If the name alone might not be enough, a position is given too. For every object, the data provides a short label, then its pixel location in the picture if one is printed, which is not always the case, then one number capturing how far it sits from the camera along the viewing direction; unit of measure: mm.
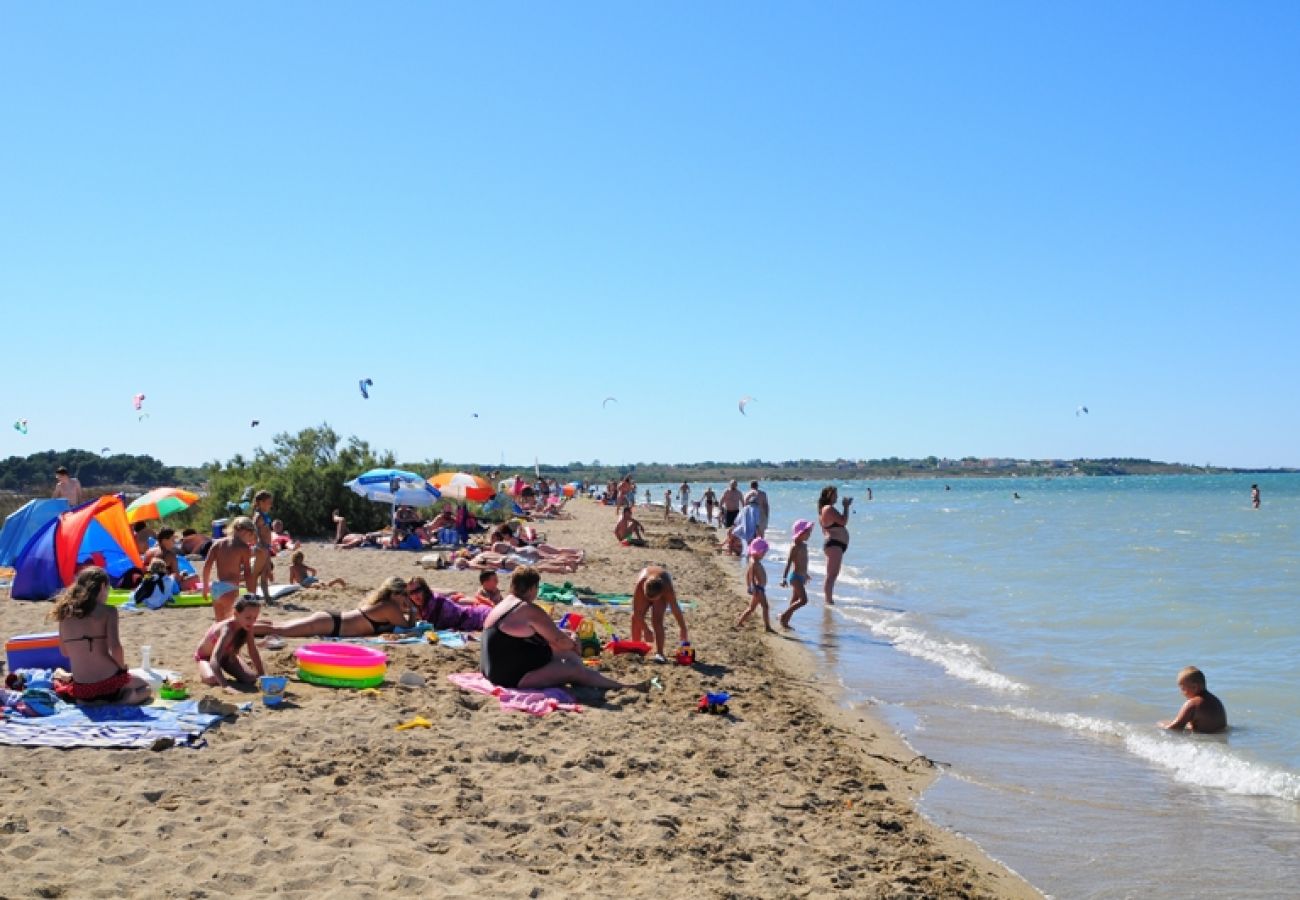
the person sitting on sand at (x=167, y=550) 11648
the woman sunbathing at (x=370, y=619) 8387
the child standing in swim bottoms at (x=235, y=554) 9266
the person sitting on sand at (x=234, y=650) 6527
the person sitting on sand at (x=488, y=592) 9711
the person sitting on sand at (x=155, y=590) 10141
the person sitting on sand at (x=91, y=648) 5766
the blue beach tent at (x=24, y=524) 11742
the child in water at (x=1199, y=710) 7117
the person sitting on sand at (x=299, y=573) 12453
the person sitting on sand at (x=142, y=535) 12828
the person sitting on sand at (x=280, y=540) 16094
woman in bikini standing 12938
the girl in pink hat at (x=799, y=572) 11445
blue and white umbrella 17453
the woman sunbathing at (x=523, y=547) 16047
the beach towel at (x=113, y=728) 5094
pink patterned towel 6504
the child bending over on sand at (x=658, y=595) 8330
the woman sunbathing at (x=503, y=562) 14844
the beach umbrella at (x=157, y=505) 14469
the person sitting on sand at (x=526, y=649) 6973
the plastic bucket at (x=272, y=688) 6180
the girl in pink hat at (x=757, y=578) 10953
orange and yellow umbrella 19516
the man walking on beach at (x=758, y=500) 16578
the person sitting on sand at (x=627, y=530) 21594
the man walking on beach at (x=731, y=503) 22558
